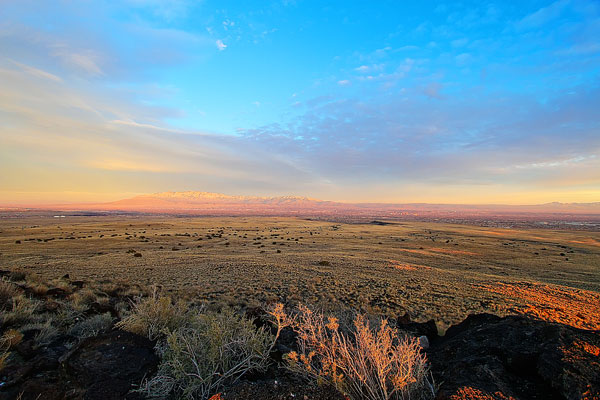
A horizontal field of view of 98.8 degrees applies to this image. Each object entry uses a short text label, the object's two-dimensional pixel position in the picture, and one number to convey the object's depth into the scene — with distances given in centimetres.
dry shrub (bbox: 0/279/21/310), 621
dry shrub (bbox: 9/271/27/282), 1000
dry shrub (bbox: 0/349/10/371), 342
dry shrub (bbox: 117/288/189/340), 493
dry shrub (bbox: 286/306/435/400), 298
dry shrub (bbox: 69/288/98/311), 701
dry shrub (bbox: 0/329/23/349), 415
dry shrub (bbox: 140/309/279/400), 334
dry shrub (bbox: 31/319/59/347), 470
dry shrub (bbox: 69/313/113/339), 534
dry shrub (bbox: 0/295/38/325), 524
